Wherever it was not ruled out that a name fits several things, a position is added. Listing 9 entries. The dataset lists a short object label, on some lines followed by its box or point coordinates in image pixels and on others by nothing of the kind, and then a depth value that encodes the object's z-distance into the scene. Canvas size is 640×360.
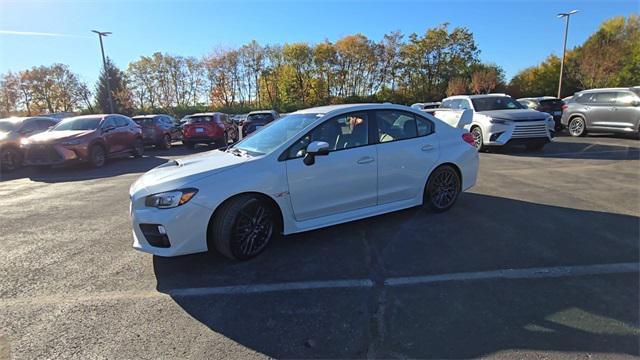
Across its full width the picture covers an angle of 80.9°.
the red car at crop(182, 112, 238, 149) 16.44
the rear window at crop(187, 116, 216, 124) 16.66
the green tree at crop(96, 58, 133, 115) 49.22
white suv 10.84
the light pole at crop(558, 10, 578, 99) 27.28
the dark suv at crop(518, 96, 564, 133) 17.03
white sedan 3.67
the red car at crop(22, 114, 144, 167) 10.62
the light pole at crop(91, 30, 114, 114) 28.99
